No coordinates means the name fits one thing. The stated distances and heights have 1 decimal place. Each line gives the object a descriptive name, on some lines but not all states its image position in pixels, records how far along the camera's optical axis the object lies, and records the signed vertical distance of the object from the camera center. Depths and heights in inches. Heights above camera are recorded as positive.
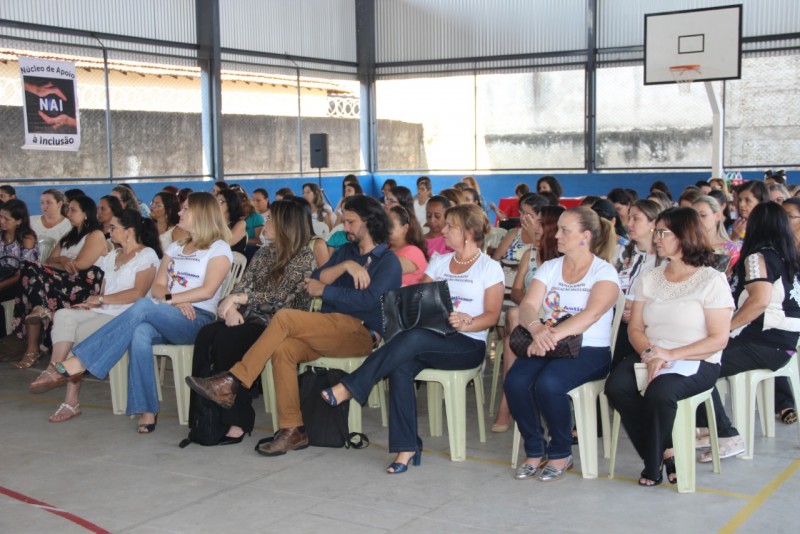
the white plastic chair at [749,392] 164.4 -36.2
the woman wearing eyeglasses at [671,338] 147.0 -23.8
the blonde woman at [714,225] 195.6 -7.3
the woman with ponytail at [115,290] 207.3 -21.0
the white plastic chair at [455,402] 166.4 -36.8
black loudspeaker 550.6 +26.0
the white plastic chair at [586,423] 154.8 -37.9
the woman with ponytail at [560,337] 154.9 -24.5
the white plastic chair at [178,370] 195.2 -37.2
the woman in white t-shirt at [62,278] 241.1 -20.6
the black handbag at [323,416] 175.5 -41.4
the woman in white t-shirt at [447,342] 162.9 -26.3
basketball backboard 480.1 +76.6
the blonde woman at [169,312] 190.7 -23.8
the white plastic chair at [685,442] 146.4 -39.2
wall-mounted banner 447.5 +45.2
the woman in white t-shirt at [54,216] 290.8 -5.6
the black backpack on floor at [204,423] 179.2 -43.2
